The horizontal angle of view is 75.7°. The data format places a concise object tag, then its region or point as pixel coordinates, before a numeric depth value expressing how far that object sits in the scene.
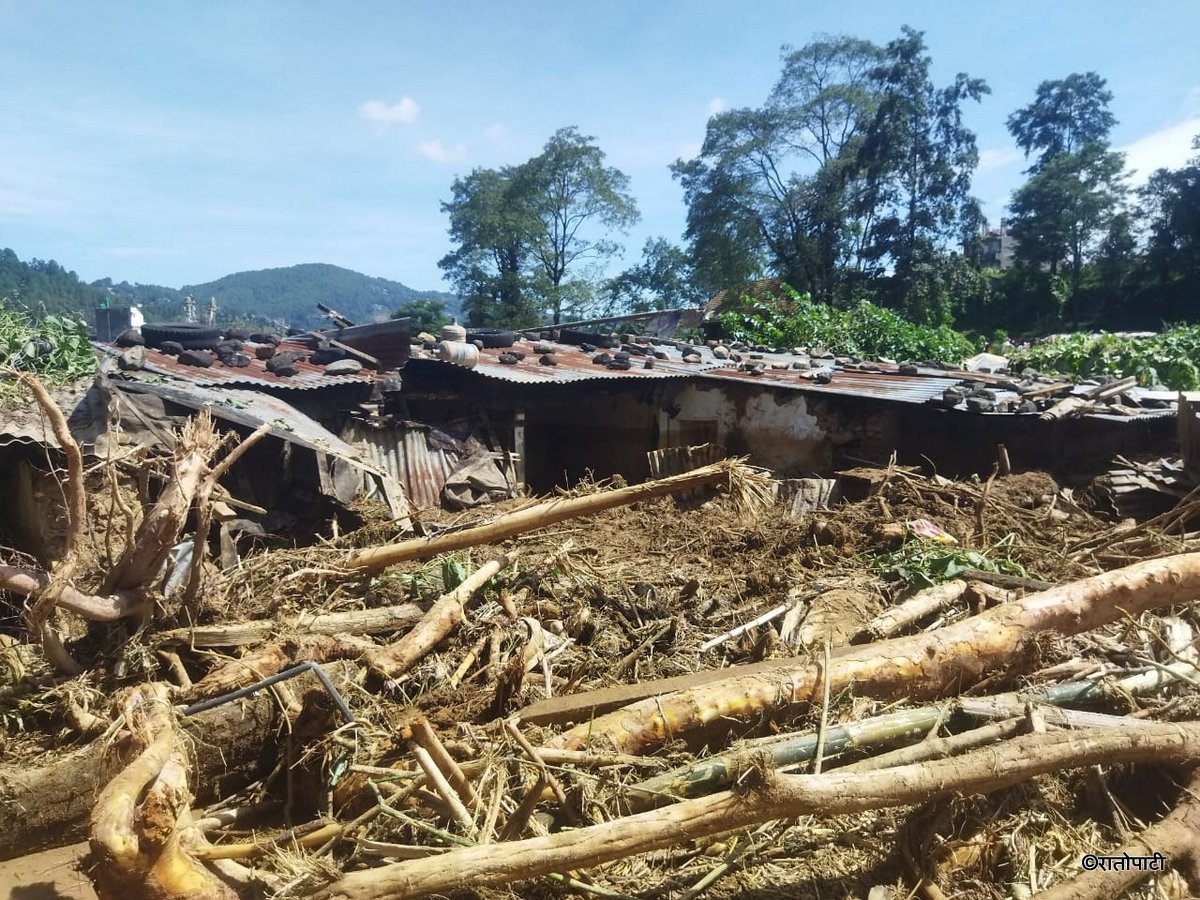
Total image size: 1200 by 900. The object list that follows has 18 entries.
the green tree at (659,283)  34.81
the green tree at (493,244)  34.06
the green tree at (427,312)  33.16
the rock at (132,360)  8.38
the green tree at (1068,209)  33.47
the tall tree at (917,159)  27.45
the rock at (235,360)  9.57
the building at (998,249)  43.25
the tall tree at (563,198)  34.09
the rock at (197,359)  9.23
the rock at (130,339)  9.57
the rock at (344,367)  9.60
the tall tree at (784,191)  30.44
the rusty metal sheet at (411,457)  9.01
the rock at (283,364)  9.20
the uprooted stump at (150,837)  2.50
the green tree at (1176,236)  30.39
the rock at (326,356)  10.42
